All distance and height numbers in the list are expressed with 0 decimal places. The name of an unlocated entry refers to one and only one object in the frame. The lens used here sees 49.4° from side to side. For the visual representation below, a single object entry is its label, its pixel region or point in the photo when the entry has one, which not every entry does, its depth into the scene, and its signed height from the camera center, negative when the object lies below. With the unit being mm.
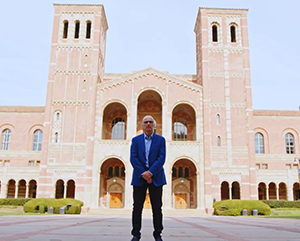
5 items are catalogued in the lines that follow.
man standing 5578 +308
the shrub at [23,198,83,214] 27238 -1474
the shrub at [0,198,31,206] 34219 -1445
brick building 35062 +7159
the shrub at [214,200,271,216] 27047 -1327
